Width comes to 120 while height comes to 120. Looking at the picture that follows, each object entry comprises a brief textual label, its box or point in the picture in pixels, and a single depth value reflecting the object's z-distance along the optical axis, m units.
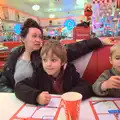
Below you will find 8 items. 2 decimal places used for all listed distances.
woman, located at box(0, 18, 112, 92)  1.67
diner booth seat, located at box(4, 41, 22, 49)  5.65
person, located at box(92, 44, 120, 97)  1.16
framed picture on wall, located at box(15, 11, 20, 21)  10.57
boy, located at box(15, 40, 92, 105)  1.28
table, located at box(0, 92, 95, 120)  0.92
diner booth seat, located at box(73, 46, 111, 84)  1.68
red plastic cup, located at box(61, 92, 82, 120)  0.76
